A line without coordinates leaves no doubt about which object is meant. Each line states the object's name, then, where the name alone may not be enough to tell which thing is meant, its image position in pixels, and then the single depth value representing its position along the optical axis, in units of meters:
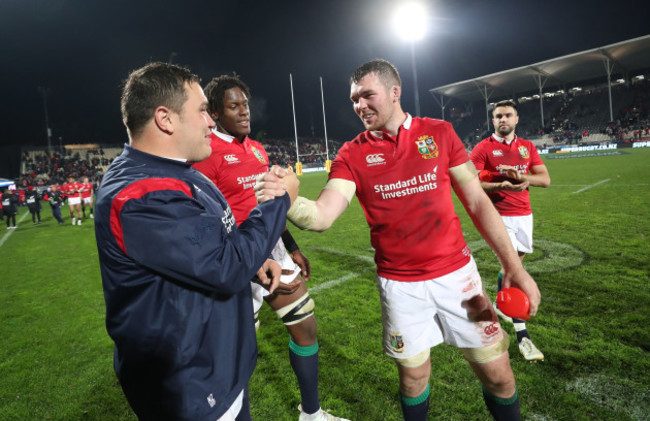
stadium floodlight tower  21.78
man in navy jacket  1.30
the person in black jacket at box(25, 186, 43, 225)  15.95
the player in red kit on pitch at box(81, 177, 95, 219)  15.94
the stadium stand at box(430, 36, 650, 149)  37.25
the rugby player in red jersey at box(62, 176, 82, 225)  14.84
